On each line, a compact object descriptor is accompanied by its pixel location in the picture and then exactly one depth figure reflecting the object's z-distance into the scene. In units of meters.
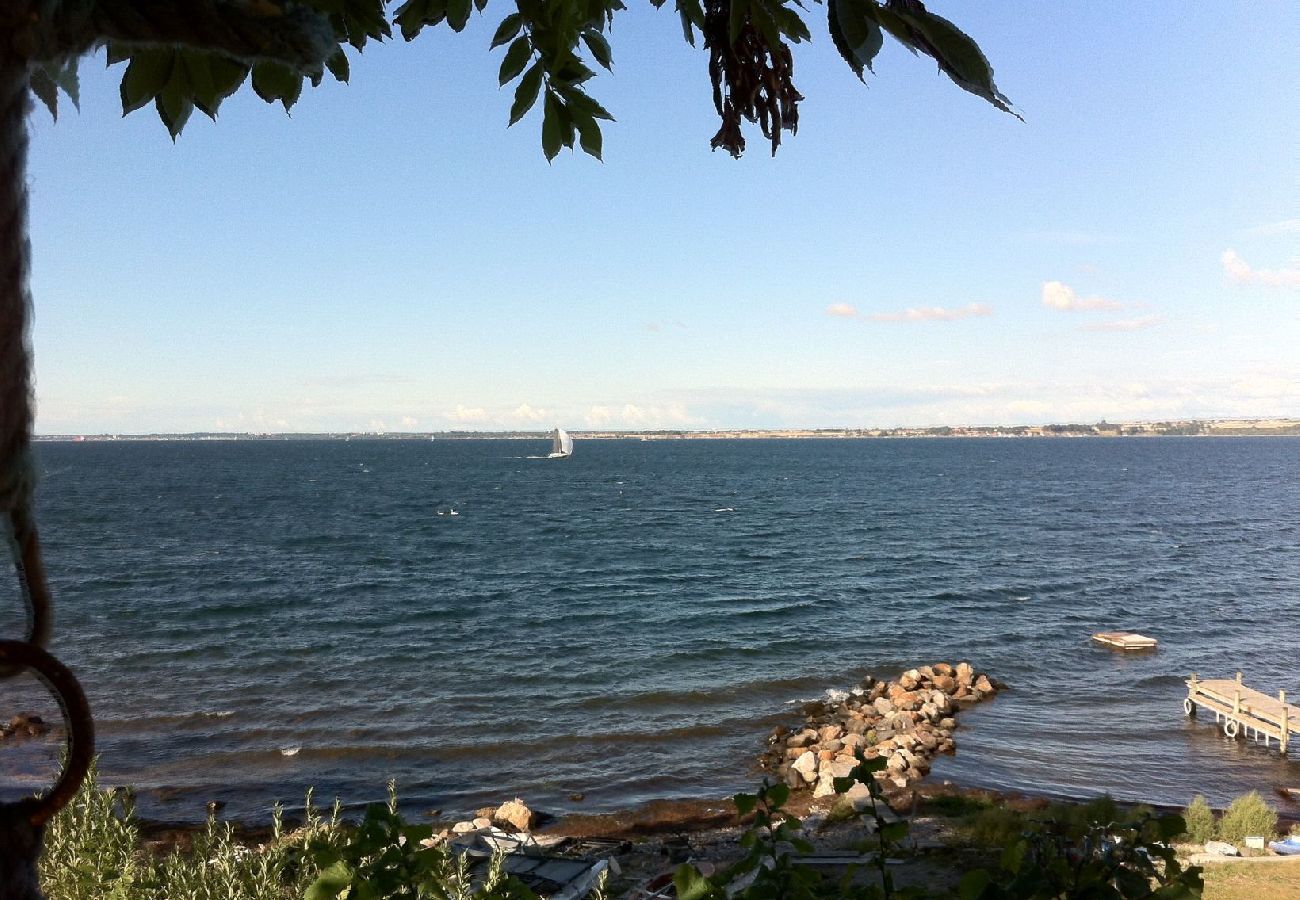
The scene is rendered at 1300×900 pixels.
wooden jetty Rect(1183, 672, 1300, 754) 19.45
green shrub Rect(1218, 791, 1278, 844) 12.97
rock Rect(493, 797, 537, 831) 13.92
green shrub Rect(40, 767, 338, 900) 4.39
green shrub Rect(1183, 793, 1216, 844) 12.62
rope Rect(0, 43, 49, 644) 0.70
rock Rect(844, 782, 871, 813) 13.95
